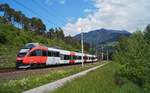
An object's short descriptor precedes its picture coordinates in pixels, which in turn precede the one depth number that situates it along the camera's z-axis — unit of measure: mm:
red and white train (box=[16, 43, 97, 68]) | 13961
